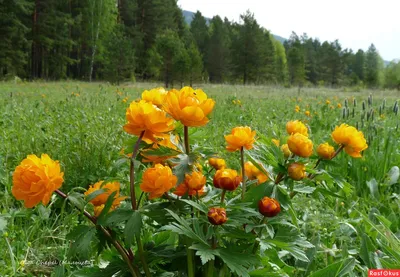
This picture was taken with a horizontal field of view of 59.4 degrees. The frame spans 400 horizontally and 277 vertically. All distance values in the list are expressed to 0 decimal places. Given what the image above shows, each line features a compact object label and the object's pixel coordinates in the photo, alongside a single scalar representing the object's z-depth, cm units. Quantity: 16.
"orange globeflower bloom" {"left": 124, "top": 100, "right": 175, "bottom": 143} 70
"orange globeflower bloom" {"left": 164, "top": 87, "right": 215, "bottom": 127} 70
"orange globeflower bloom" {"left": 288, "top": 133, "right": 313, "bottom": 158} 77
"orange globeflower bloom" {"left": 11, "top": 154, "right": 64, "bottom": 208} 65
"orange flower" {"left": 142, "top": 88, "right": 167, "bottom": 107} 86
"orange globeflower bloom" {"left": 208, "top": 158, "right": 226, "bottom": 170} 90
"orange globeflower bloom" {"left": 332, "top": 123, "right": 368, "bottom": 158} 90
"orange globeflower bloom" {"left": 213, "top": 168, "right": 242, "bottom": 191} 77
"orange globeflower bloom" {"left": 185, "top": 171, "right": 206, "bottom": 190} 72
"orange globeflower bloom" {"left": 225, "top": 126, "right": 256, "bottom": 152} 83
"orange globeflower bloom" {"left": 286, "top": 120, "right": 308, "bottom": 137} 93
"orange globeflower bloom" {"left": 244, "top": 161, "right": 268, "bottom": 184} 90
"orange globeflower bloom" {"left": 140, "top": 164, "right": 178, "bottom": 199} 67
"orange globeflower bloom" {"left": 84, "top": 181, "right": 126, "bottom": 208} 77
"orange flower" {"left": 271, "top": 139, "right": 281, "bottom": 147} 92
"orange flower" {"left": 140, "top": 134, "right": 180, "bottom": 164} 76
